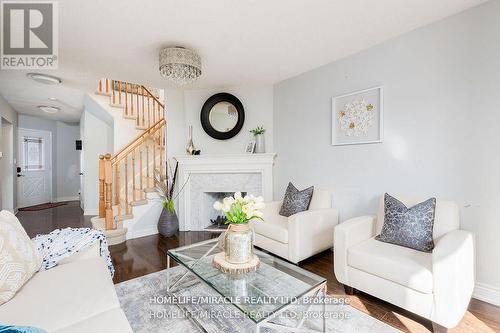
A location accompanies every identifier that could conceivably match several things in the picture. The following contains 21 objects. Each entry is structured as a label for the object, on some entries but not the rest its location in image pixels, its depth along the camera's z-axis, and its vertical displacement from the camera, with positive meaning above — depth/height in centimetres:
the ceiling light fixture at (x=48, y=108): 521 +130
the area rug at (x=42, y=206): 574 -96
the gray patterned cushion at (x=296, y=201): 287 -43
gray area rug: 161 -106
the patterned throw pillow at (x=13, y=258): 121 -49
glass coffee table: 127 -72
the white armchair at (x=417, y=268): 146 -70
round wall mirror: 382 +80
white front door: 598 -1
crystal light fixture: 239 +103
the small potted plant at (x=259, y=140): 371 +39
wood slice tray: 160 -67
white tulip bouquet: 163 -28
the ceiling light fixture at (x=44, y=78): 322 +120
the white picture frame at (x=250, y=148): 374 +28
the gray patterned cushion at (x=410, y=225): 184 -48
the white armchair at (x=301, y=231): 242 -69
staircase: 348 +13
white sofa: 107 -67
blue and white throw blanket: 165 -55
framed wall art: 251 +52
